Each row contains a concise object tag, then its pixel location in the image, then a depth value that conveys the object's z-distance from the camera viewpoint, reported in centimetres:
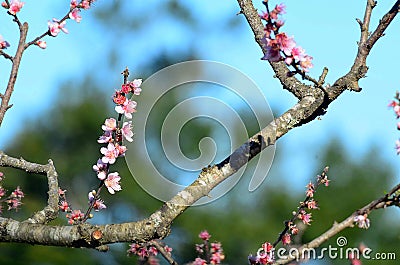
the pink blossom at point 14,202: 610
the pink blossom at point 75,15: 517
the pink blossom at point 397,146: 361
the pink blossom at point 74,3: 518
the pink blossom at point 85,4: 516
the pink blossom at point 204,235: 643
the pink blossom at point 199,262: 543
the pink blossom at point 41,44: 486
